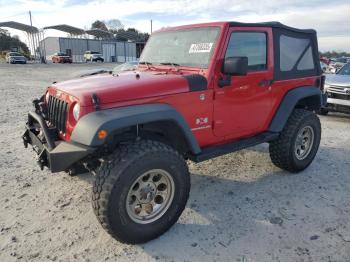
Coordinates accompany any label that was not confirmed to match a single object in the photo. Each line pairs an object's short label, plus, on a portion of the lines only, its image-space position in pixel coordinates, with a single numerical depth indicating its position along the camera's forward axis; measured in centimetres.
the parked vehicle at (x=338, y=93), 771
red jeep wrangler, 281
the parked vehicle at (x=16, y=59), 3844
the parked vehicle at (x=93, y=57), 4578
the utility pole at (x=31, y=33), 4939
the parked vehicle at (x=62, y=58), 4253
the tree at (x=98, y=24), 7925
